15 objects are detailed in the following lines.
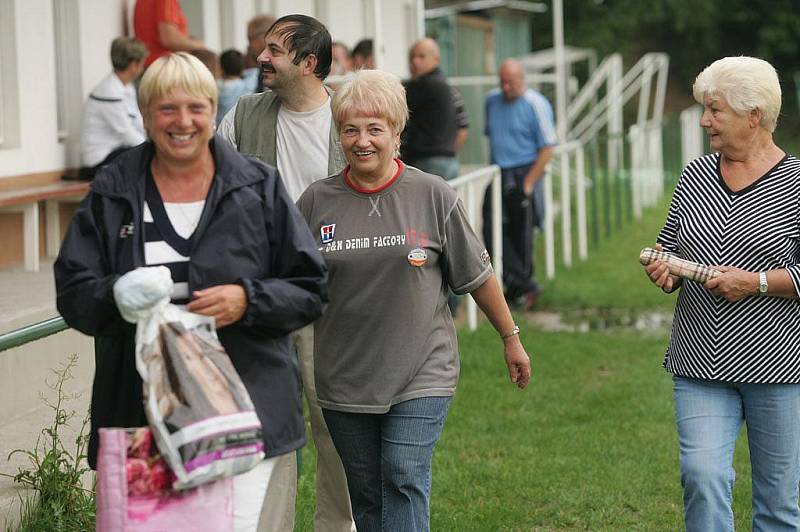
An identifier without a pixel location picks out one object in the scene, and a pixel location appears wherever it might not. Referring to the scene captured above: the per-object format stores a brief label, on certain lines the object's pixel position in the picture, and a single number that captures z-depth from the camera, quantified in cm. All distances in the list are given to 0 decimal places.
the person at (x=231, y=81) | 2002
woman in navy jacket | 728
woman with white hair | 925
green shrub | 1066
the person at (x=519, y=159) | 2642
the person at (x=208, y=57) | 1797
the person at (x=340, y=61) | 2780
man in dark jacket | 2392
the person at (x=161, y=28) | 2062
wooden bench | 1778
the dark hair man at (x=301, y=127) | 1070
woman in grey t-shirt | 905
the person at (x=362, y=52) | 2625
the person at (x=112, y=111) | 1941
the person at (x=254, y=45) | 1706
